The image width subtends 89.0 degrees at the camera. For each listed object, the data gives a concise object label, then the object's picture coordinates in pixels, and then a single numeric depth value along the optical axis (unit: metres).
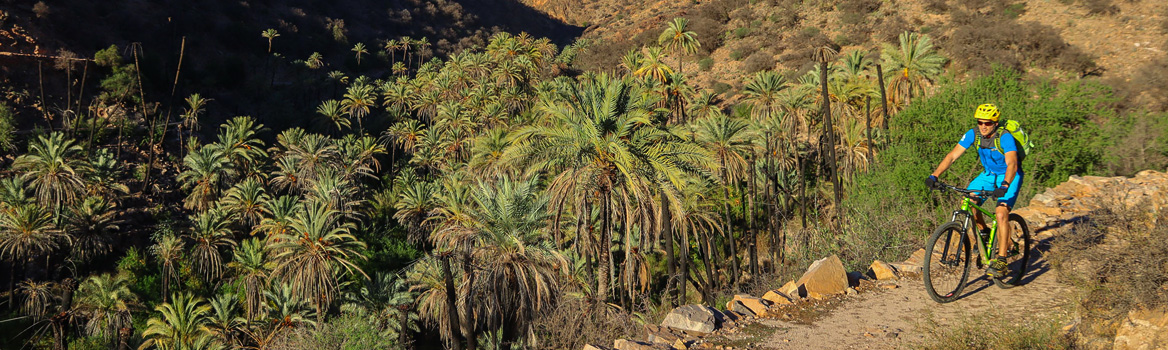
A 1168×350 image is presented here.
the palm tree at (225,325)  29.23
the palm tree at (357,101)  62.31
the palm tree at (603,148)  15.37
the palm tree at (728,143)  29.80
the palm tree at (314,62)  84.22
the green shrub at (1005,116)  16.73
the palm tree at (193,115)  55.29
